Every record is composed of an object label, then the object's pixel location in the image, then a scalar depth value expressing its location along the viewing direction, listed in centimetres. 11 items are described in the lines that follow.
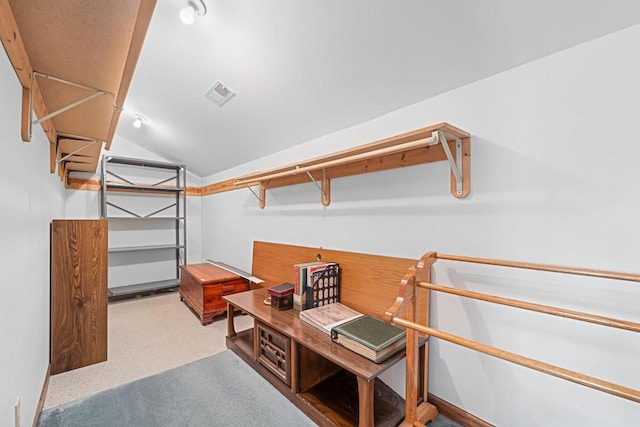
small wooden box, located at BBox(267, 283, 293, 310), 202
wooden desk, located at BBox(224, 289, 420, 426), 130
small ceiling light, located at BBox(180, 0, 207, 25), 158
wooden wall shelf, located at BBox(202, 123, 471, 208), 136
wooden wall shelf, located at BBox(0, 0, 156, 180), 89
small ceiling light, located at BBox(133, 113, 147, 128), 329
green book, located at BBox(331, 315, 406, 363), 136
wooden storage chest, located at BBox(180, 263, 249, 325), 288
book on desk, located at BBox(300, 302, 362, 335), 170
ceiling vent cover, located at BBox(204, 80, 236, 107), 228
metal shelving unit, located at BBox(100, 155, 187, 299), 404
